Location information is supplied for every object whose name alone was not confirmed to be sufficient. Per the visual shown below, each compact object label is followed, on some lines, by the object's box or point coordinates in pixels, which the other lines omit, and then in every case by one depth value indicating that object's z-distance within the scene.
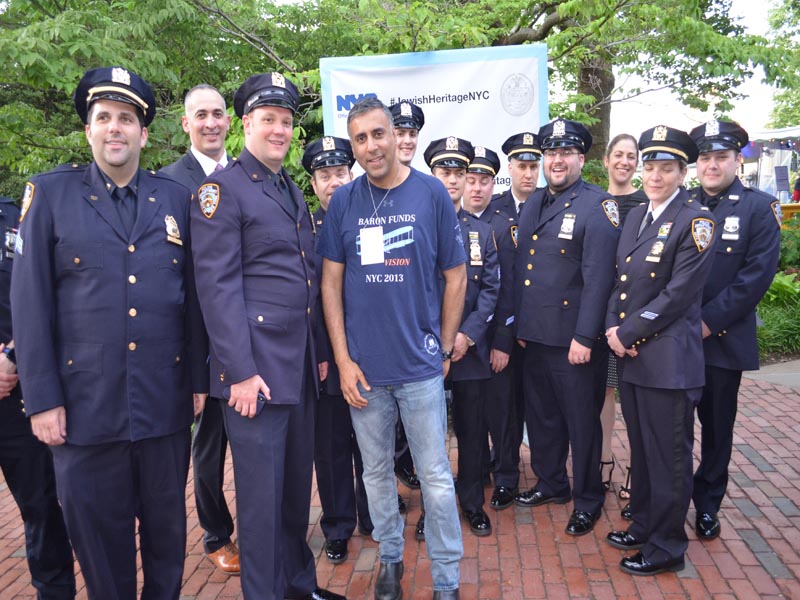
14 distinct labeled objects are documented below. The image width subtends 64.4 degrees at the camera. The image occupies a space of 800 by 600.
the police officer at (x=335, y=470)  3.51
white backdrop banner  5.36
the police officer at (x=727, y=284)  3.47
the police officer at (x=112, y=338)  2.38
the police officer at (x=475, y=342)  3.67
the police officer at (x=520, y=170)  4.20
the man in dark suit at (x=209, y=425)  3.37
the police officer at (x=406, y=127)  3.94
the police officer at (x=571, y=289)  3.54
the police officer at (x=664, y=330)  3.13
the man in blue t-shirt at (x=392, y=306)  2.84
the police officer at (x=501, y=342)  3.87
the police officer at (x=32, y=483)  2.85
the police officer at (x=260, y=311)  2.53
